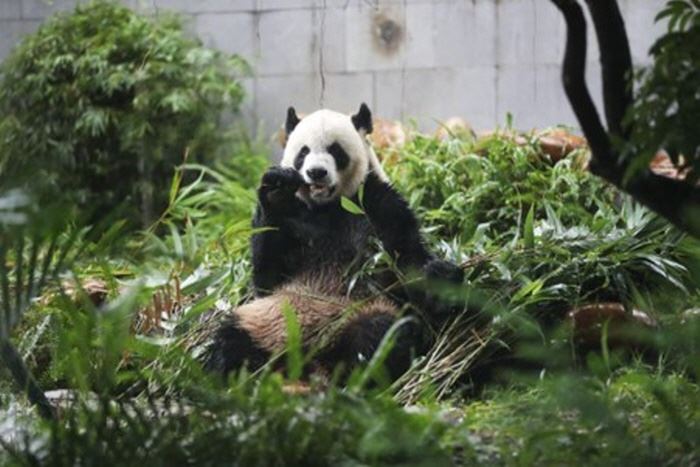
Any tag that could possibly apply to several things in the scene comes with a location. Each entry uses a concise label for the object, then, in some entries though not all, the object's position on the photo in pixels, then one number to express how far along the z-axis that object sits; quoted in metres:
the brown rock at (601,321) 9.01
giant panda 8.79
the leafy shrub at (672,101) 5.31
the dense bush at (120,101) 15.26
